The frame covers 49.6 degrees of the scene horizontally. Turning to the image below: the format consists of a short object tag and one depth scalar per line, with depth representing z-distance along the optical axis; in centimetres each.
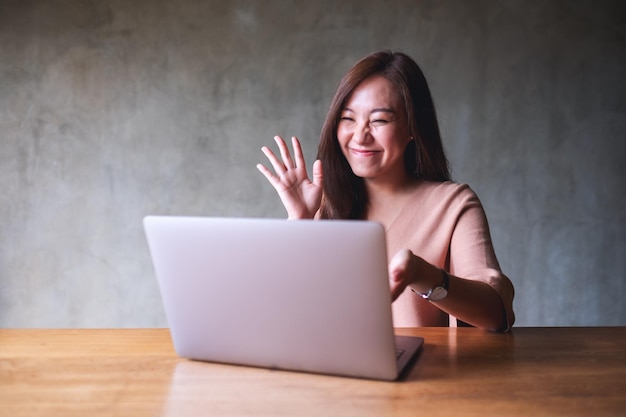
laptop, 96
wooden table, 93
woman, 180
